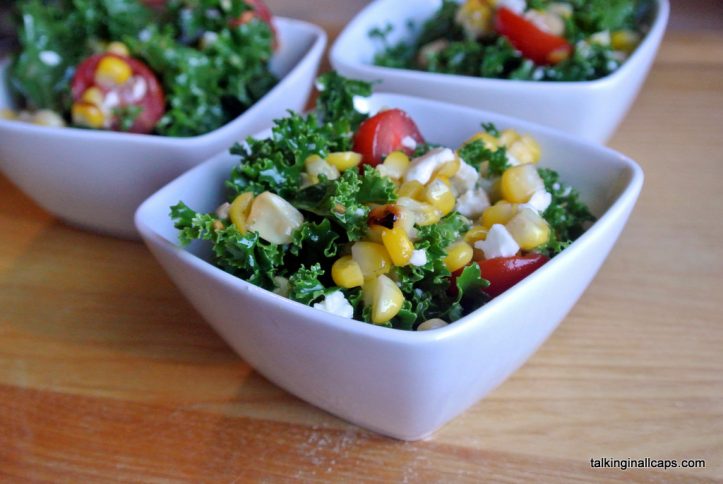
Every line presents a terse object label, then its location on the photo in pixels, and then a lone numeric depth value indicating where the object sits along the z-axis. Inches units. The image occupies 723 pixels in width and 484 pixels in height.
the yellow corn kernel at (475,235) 15.3
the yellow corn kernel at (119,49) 18.5
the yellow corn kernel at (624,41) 19.2
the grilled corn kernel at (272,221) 15.1
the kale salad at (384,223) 14.8
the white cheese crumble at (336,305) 14.5
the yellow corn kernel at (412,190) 15.4
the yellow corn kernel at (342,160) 15.9
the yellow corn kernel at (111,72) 18.0
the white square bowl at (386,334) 14.1
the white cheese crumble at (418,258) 14.8
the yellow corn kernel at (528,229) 15.1
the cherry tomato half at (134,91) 18.0
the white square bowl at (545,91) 17.7
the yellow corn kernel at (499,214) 15.4
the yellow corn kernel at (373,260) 14.8
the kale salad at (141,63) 18.0
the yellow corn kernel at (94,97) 18.0
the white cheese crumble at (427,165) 15.6
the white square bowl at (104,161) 17.1
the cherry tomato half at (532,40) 18.6
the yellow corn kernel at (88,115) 17.9
